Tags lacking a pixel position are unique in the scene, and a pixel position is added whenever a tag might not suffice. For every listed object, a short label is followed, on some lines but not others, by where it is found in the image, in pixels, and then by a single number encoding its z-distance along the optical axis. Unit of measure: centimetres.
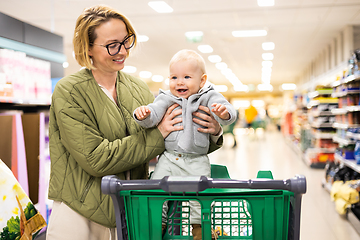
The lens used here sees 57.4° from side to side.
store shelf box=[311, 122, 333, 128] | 813
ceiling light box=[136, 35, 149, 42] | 914
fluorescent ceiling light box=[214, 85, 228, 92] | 2562
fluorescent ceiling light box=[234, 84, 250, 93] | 2542
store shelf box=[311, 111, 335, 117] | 810
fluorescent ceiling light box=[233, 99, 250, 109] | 3225
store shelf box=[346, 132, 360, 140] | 461
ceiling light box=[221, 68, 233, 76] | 1642
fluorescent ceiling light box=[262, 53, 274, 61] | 1222
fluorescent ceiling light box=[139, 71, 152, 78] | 1717
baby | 148
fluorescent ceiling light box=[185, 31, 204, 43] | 871
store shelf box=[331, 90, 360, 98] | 501
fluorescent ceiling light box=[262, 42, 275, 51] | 1025
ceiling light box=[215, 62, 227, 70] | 1445
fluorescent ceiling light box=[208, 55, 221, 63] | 1246
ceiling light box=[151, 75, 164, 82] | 1888
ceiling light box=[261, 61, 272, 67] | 1428
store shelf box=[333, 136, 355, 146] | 526
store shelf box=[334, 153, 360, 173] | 450
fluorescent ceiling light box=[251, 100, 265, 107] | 3314
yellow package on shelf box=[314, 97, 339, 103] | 800
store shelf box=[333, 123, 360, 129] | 514
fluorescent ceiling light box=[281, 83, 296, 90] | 2403
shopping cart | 103
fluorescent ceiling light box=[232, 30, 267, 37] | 862
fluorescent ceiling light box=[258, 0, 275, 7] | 626
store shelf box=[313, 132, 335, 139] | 813
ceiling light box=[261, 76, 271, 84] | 2064
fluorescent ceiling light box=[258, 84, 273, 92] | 2530
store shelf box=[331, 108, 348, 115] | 561
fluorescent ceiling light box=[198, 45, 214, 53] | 1053
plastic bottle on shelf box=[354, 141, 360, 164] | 438
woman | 130
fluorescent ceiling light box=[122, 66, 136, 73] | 1524
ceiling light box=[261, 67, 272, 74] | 1628
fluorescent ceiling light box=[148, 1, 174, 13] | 642
